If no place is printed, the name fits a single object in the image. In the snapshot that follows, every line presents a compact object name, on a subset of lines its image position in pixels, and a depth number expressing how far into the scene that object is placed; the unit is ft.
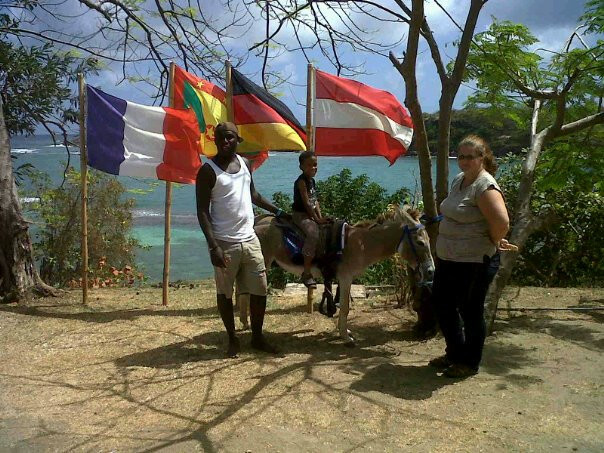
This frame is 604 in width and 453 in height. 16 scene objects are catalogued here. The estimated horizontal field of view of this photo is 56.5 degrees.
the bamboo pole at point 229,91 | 23.80
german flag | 23.62
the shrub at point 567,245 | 33.14
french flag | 23.35
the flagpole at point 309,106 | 23.09
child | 19.87
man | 16.70
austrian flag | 23.30
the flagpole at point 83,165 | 23.12
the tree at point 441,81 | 18.79
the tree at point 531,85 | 21.40
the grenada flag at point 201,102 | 24.41
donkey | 18.69
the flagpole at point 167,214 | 24.44
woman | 14.65
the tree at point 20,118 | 25.05
